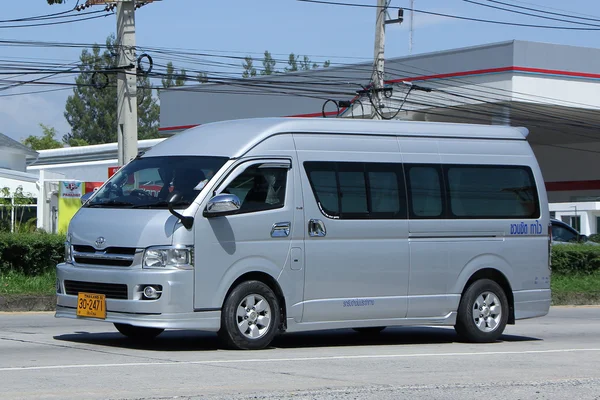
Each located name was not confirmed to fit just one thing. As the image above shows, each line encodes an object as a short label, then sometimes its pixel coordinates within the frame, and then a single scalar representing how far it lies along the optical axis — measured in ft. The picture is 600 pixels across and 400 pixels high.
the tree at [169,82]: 350.39
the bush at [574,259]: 79.82
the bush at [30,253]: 58.44
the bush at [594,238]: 109.87
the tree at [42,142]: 342.64
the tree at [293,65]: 385.77
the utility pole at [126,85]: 73.92
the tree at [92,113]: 350.84
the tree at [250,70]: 392.14
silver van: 35.14
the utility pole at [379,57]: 97.45
